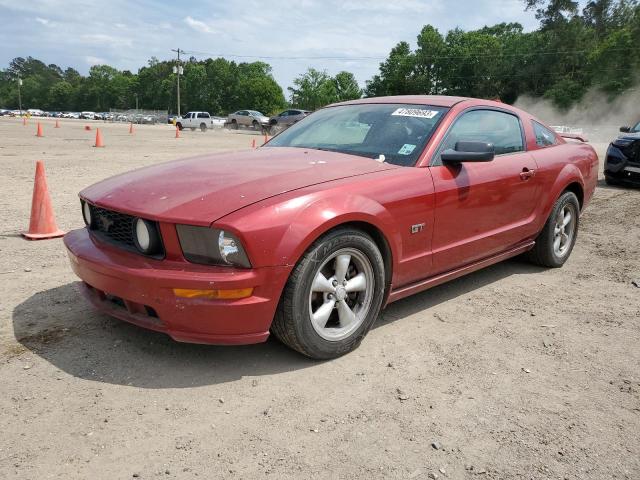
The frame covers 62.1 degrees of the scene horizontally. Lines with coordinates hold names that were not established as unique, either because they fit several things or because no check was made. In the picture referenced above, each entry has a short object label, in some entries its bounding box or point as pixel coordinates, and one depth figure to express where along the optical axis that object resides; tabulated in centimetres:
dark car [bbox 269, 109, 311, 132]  3776
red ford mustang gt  262
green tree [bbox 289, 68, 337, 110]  8312
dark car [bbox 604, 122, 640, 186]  990
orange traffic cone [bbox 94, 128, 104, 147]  1768
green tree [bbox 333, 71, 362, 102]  8806
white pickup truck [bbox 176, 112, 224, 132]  4288
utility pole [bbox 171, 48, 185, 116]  6581
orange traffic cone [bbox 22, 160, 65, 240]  529
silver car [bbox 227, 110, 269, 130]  4216
